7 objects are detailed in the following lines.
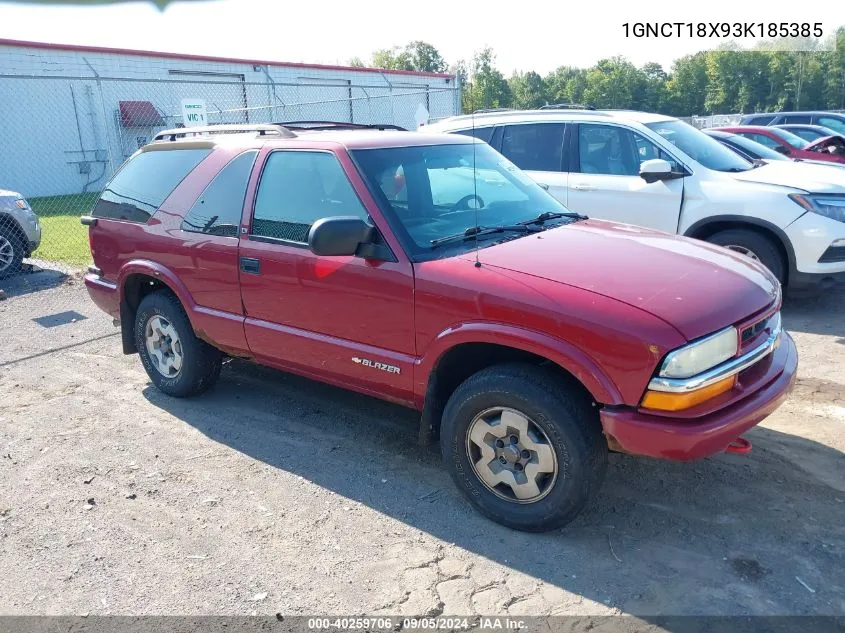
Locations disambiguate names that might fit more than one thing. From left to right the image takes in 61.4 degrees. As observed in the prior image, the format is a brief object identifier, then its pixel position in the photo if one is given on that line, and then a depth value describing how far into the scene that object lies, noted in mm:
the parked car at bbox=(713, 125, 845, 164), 12234
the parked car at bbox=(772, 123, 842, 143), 15781
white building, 20266
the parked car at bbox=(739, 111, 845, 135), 18672
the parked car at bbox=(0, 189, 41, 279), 9602
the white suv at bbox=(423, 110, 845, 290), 6438
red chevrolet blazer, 3033
